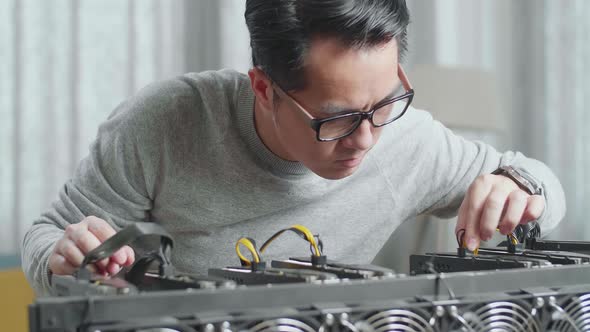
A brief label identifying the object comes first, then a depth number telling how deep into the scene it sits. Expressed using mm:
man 1417
